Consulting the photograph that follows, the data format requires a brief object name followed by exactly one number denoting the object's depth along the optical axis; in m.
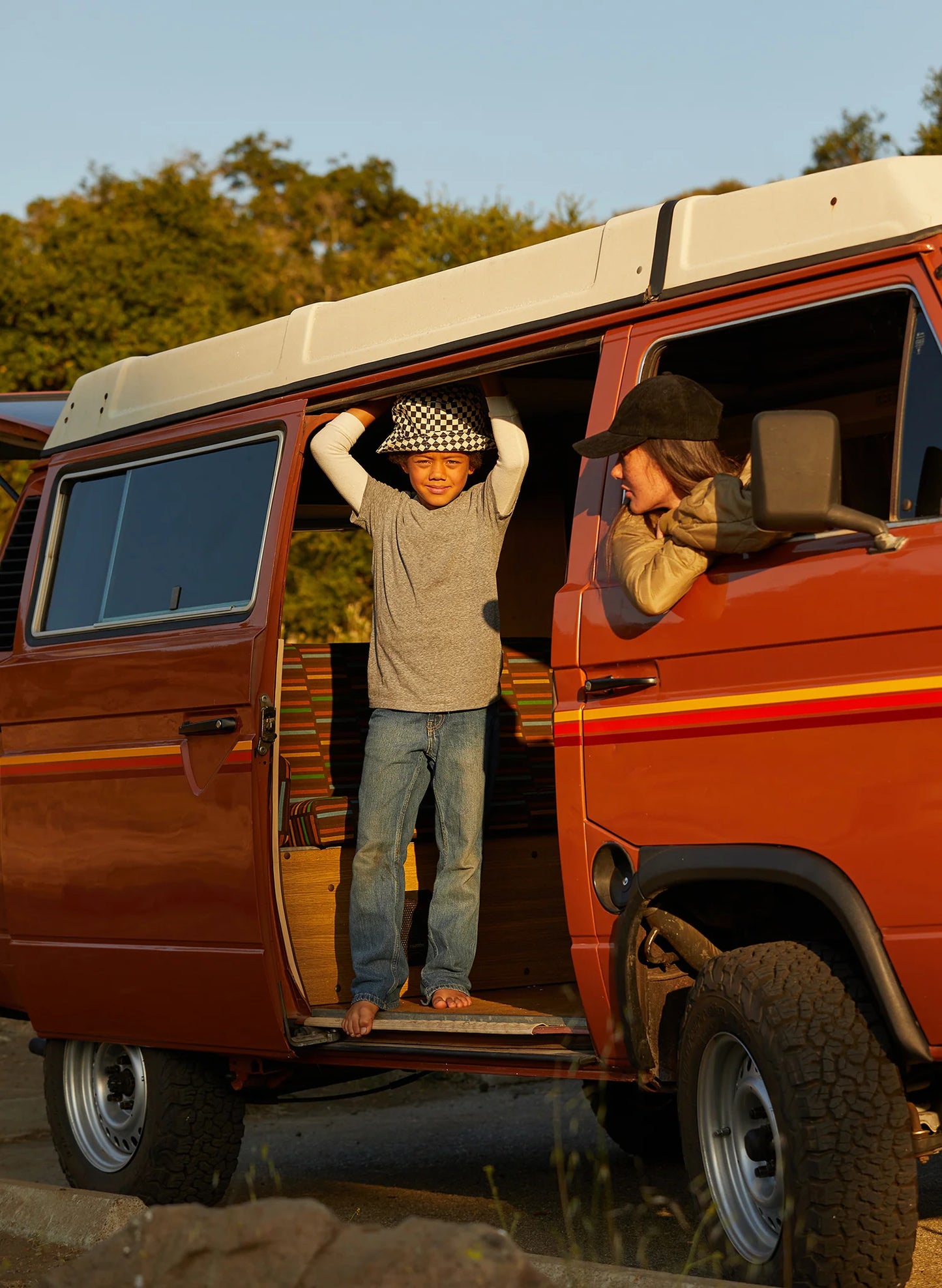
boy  5.10
